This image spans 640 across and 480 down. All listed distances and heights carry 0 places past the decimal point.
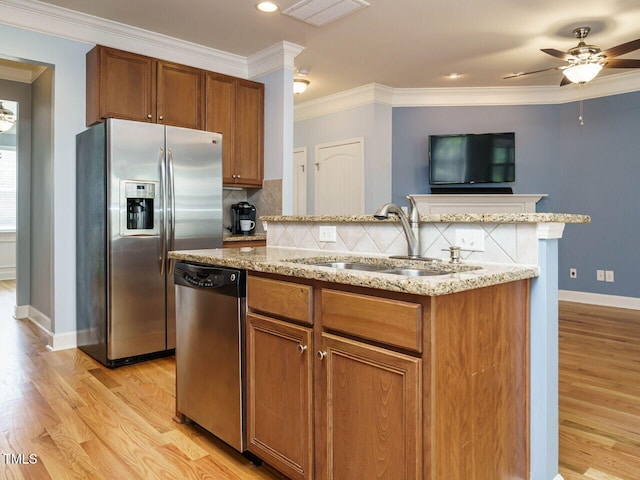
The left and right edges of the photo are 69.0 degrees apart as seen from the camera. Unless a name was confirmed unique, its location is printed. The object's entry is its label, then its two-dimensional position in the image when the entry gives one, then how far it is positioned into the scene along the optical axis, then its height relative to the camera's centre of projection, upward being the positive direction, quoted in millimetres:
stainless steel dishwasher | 1910 -529
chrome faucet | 1868 +13
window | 8133 +725
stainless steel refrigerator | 3250 +25
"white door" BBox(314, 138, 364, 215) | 5859 +677
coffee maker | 4453 +106
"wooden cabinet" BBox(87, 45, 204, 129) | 3553 +1126
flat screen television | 5754 +882
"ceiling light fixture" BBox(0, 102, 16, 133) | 5368 +1271
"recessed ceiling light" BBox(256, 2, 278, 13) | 3467 +1677
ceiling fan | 3895 +1431
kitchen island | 1290 -433
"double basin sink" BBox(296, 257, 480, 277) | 1690 -147
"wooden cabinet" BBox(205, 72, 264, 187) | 4188 +982
